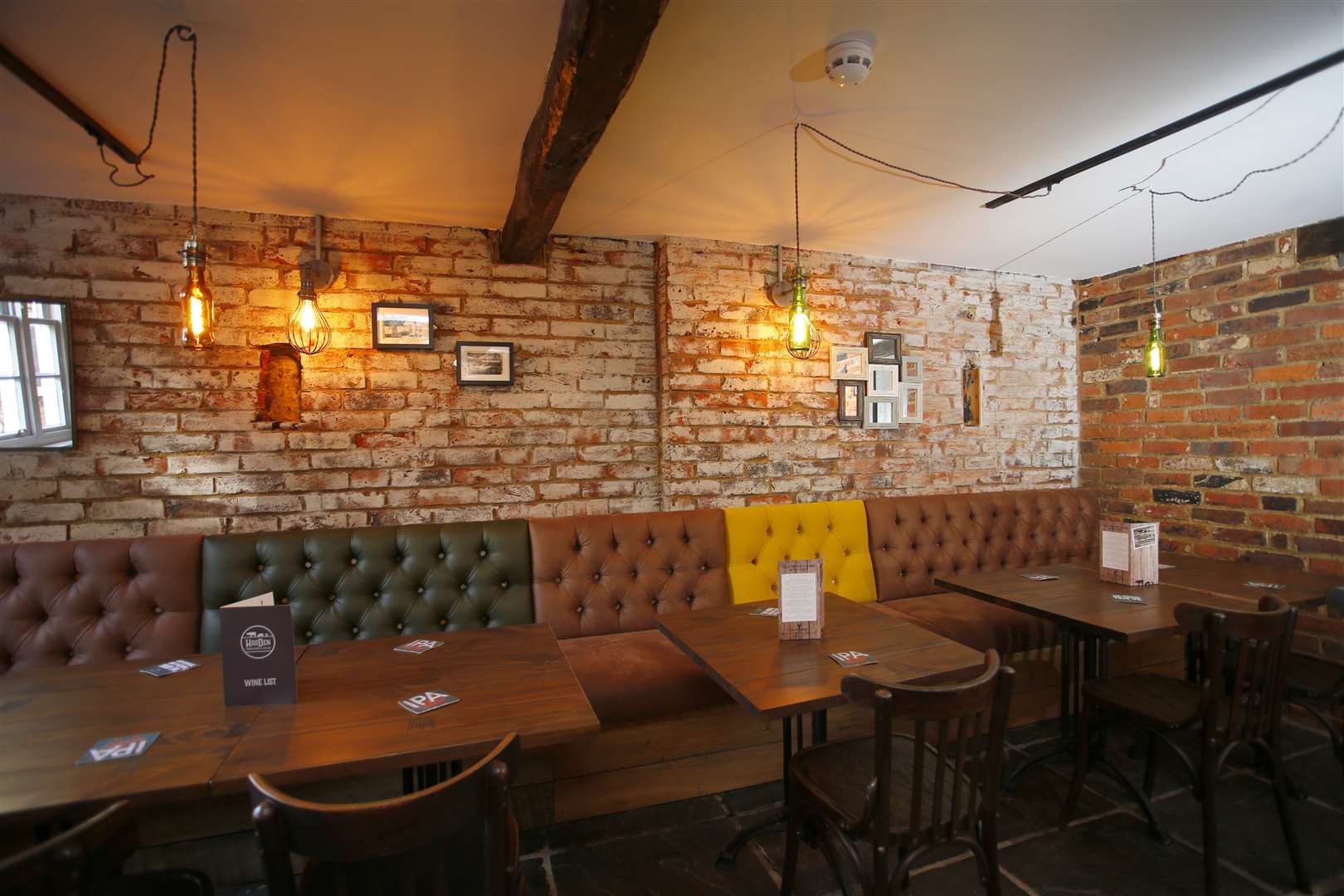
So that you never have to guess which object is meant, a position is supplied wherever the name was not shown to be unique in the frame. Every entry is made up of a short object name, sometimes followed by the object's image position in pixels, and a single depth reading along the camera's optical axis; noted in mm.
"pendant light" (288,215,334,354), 2877
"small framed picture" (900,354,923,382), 3930
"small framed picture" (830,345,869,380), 3758
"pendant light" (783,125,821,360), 2611
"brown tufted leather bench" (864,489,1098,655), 3027
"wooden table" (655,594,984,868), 1536
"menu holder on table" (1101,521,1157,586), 2553
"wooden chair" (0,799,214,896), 853
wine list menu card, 1500
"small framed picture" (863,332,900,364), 3838
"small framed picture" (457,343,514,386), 3188
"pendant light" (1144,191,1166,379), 3102
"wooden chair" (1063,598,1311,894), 1748
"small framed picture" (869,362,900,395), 3846
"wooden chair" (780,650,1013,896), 1300
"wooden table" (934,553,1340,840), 2125
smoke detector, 1797
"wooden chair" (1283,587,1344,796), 2225
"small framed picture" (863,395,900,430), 3848
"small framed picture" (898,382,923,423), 3939
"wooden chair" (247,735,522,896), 917
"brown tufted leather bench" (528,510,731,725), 2670
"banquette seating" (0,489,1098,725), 2359
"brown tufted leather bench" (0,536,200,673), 2322
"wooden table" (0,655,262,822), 1142
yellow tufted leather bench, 3111
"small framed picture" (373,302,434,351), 3068
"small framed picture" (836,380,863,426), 3770
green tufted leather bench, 2553
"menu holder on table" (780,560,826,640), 1917
